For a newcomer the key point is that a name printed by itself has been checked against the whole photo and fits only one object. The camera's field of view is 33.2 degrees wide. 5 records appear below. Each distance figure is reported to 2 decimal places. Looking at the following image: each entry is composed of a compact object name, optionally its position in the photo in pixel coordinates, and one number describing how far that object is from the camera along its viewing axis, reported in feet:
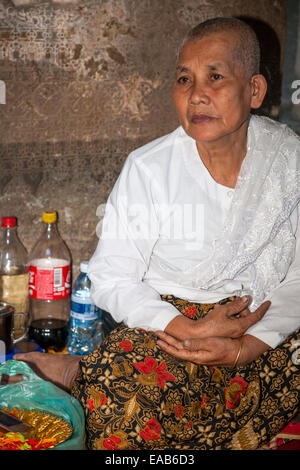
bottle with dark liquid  7.73
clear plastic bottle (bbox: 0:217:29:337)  8.16
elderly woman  4.94
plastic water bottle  7.72
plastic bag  4.85
